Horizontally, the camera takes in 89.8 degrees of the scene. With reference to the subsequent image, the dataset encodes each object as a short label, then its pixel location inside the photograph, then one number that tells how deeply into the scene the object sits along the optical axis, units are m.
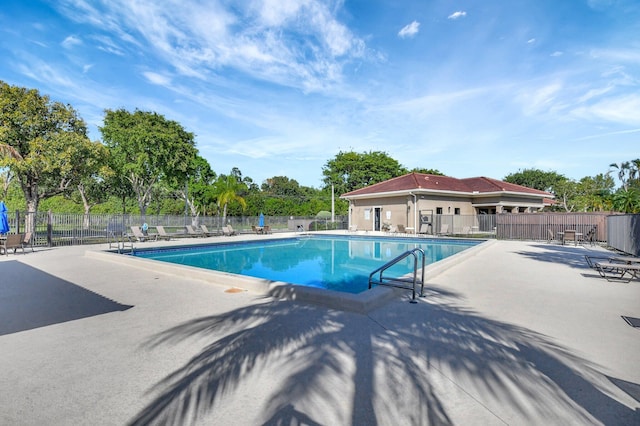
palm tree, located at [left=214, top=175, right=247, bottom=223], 29.86
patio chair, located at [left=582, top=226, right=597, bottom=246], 18.12
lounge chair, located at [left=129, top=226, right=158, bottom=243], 17.66
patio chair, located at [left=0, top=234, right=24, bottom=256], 12.16
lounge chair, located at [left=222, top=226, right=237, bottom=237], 23.88
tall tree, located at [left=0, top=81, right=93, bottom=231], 17.50
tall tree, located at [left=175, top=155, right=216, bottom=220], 35.47
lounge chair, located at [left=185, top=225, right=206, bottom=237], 21.77
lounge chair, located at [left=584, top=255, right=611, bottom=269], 9.20
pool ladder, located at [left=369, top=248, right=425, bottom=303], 5.70
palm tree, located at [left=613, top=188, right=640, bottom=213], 19.56
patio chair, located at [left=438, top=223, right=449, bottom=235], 23.66
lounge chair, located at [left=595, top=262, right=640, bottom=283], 7.52
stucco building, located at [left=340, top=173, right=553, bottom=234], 25.39
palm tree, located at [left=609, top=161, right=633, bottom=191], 56.44
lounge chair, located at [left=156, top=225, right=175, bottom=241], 19.48
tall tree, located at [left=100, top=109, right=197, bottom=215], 25.97
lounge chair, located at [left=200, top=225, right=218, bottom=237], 22.27
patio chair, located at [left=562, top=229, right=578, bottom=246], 16.98
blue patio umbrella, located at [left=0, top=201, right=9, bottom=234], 12.21
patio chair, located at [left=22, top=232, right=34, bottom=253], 13.35
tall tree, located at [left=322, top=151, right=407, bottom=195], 46.88
